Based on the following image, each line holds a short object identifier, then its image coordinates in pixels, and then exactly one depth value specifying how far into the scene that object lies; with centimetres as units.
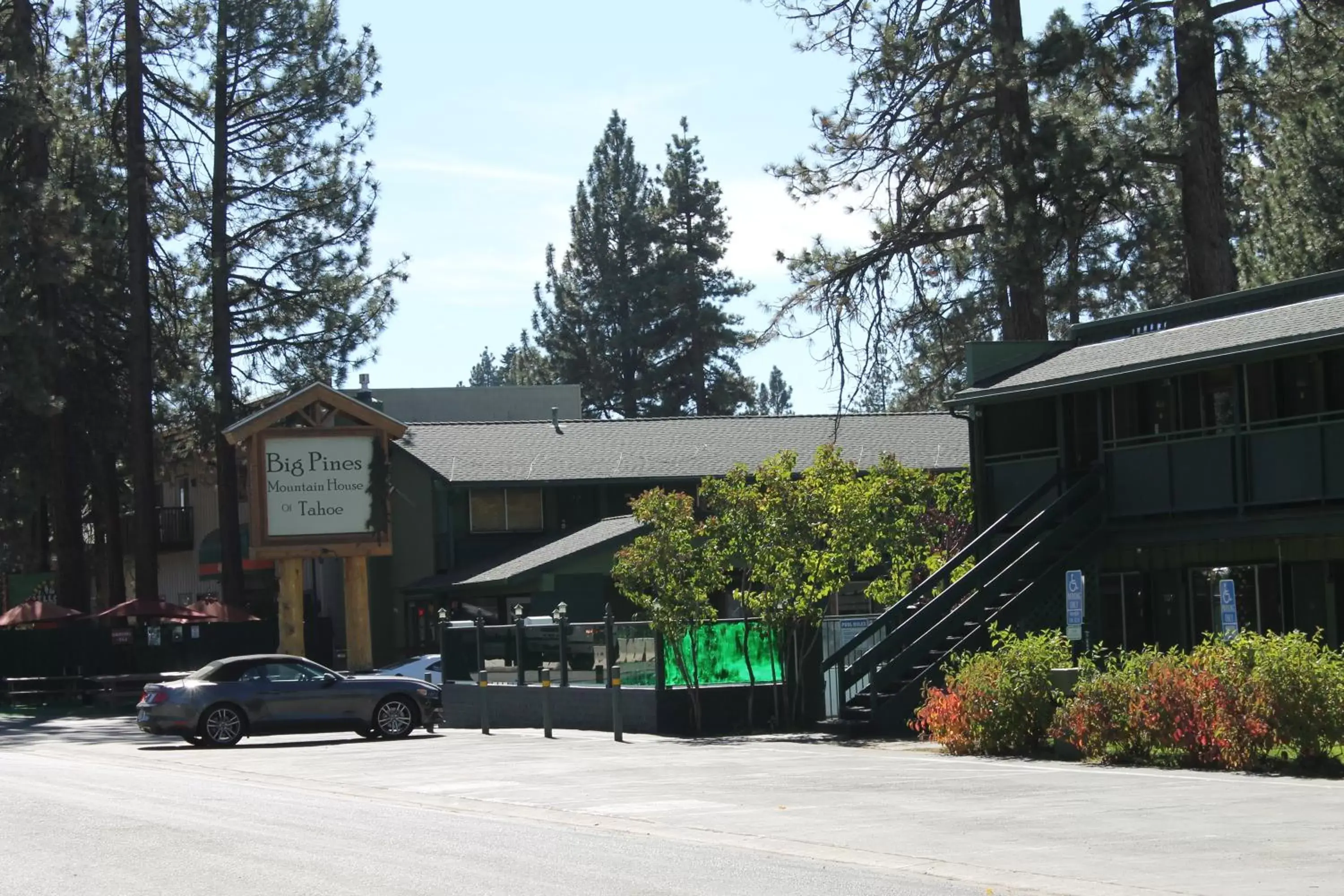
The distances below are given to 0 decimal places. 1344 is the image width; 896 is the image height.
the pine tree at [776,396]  13075
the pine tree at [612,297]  8238
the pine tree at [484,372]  14475
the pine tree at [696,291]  8219
